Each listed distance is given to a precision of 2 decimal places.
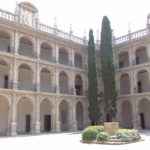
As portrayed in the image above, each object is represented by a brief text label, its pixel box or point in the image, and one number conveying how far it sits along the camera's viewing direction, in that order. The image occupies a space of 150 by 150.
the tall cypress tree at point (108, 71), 23.68
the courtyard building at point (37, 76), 20.55
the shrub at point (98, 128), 13.07
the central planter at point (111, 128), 13.34
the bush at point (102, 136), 12.03
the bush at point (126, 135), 11.99
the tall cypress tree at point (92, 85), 23.59
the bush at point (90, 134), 12.56
